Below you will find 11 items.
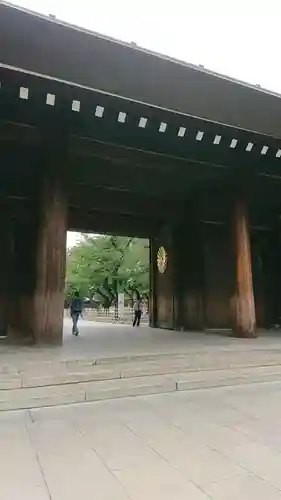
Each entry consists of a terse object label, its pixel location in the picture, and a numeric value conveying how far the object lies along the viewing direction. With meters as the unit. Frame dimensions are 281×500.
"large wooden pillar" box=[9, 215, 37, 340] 8.16
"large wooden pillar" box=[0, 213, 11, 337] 8.38
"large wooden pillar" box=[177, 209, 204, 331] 10.84
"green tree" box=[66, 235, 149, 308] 23.16
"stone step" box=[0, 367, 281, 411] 4.66
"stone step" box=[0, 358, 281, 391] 4.84
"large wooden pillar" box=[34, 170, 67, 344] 6.99
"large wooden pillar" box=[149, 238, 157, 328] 13.13
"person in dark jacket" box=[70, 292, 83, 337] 10.68
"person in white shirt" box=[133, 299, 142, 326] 16.08
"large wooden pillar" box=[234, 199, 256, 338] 8.89
